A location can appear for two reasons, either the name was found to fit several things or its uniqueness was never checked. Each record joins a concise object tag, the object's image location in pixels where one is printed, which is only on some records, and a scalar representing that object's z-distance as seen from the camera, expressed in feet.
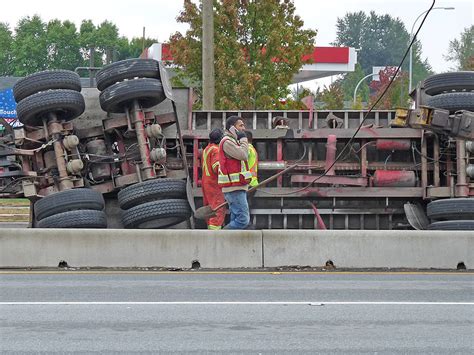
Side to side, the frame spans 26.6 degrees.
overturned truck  49.16
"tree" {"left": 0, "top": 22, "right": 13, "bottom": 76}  335.67
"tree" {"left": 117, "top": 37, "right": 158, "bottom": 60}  367.66
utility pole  69.97
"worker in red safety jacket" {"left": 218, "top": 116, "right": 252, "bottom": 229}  44.42
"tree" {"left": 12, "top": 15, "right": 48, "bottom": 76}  324.06
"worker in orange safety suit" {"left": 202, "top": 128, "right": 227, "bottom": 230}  49.49
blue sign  135.95
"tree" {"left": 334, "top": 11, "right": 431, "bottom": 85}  539.70
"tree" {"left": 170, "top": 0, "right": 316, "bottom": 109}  95.35
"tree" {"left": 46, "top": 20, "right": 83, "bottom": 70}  334.65
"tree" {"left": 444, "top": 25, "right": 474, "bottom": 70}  340.80
